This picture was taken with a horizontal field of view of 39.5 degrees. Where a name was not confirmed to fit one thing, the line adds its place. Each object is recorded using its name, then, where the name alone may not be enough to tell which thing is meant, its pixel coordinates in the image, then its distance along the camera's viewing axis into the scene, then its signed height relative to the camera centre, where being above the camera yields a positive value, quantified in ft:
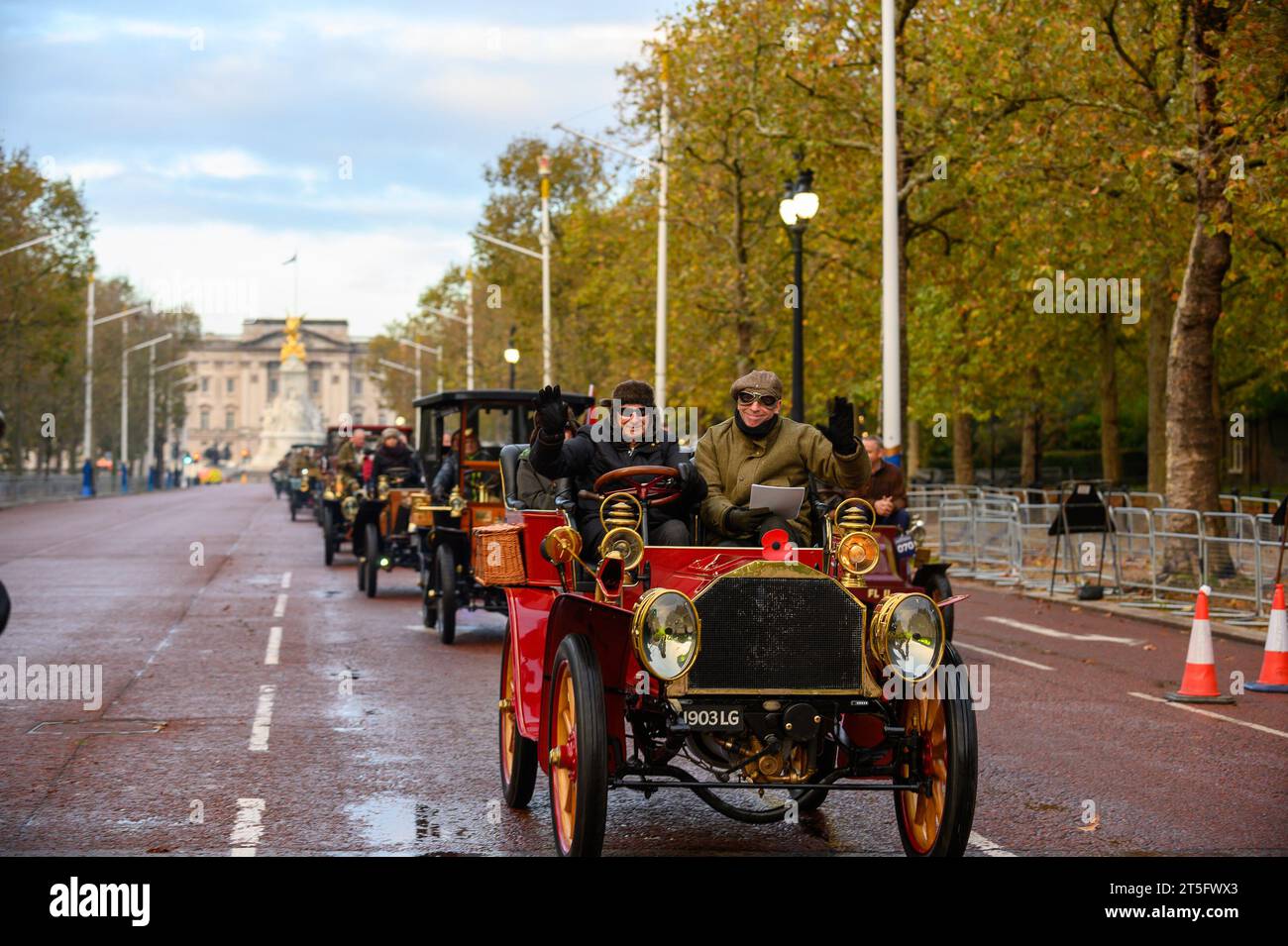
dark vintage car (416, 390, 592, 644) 53.31 -0.57
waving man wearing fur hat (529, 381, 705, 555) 25.71 +0.13
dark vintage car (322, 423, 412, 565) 83.61 -2.42
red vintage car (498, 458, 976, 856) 21.58 -2.76
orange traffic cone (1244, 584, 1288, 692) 44.96 -4.88
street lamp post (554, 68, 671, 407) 130.62 +12.03
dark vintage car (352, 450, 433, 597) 69.00 -2.90
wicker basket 26.50 -1.43
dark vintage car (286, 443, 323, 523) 139.23 -1.61
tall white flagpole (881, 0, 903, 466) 82.94 +9.89
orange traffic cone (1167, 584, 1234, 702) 42.27 -5.06
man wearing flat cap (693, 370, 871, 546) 25.25 +0.02
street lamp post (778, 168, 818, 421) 81.82 +11.20
